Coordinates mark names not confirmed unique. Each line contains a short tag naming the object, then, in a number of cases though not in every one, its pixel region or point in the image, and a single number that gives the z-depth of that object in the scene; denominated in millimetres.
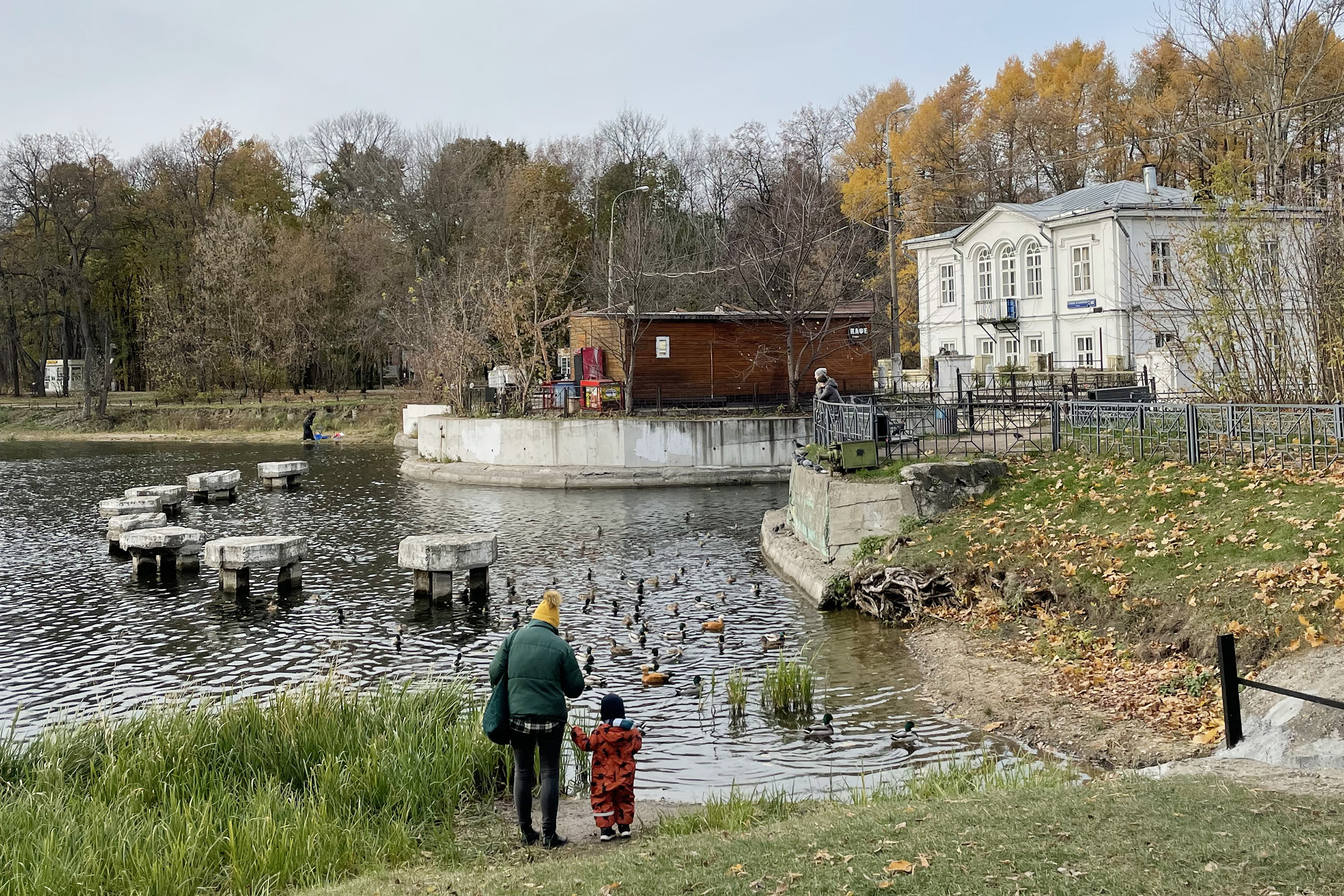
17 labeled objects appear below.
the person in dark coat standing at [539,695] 9383
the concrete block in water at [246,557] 22547
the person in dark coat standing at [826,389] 26594
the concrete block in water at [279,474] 41406
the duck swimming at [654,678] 15438
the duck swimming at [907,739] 12531
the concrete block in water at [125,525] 27469
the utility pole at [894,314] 45969
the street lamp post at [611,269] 47312
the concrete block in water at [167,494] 33812
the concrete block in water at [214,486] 38812
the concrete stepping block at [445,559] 21719
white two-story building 48219
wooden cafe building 45875
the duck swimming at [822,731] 13102
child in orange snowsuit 9578
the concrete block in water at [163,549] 24406
